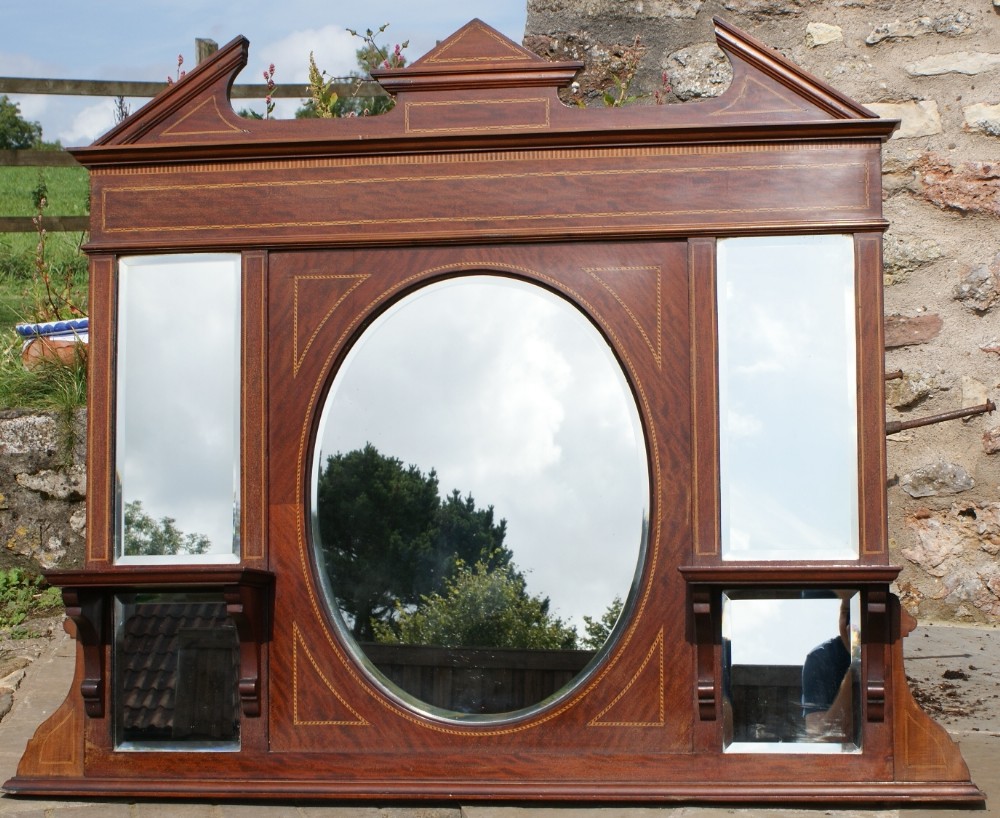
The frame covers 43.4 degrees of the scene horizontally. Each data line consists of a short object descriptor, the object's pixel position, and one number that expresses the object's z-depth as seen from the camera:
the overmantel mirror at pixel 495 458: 2.73
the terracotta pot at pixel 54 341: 4.95
